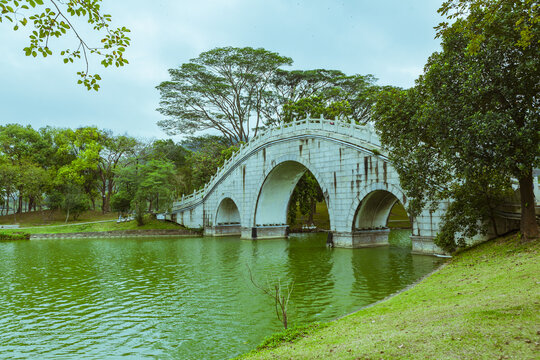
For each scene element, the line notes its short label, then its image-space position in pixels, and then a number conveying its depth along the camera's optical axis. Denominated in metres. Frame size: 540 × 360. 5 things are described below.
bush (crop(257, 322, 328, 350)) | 5.80
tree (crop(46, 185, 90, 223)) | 38.00
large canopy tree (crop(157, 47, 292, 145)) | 35.03
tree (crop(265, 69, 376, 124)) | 32.19
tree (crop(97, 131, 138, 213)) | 43.81
